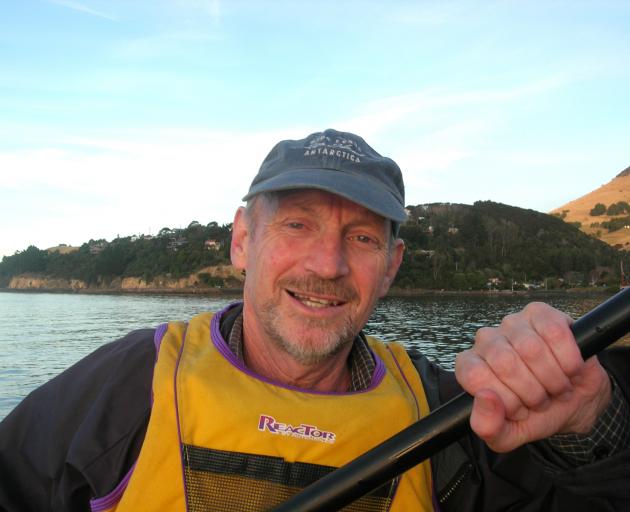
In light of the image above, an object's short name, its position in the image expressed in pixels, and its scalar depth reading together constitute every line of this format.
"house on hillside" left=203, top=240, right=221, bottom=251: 136.75
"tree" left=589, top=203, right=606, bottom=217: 162.84
